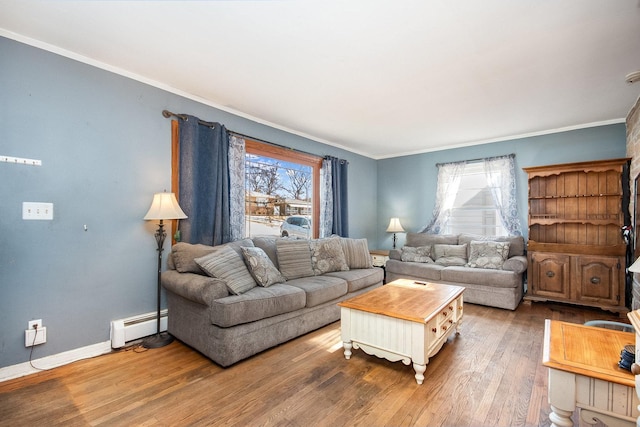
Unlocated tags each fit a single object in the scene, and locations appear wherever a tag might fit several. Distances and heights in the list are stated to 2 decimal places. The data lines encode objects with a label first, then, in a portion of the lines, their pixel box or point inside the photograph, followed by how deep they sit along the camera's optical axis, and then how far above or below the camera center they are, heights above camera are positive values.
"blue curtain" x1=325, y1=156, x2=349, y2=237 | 4.94 +0.33
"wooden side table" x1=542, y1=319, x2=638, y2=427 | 1.12 -0.67
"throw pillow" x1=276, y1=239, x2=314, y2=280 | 3.32 -0.50
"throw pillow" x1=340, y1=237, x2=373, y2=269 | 4.07 -0.53
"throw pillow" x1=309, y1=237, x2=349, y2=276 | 3.61 -0.52
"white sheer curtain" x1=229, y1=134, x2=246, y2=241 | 3.48 +0.37
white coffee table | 2.10 -0.85
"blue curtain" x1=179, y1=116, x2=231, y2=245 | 3.07 +0.36
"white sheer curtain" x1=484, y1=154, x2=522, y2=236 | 4.60 +0.43
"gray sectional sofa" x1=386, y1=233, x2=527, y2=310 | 3.79 -0.72
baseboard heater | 2.57 -1.02
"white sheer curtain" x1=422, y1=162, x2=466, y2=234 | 5.19 +0.39
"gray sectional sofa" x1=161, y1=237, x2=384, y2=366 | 2.29 -0.71
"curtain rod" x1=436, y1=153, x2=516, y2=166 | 4.66 +0.93
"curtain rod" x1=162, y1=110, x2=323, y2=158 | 2.97 +1.01
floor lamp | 2.66 +0.01
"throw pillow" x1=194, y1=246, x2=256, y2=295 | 2.51 -0.47
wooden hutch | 3.57 -0.25
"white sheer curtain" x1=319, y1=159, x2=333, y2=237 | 4.80 +0.25
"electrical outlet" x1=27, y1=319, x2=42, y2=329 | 2.22 -0.81
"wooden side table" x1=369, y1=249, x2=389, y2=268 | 5.24 -0.76
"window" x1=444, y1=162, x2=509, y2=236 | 4.92 +0.12
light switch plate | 2.21 +0.04
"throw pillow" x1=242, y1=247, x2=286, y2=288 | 2.81 -0.50
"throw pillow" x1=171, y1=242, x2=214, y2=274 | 2.74 -0.37
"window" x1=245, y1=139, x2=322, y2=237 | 3.88 +0.35
